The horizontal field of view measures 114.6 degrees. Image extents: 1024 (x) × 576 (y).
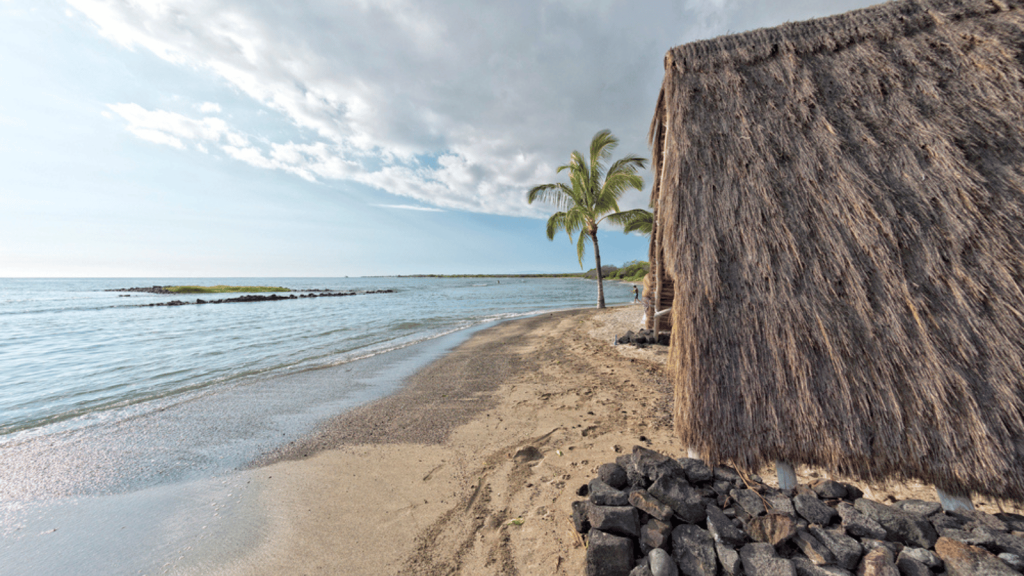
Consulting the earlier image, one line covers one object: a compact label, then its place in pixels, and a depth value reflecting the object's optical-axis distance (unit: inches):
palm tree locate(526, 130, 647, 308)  574.2
